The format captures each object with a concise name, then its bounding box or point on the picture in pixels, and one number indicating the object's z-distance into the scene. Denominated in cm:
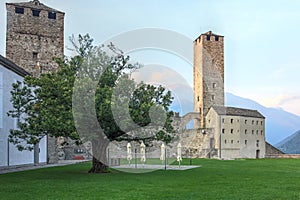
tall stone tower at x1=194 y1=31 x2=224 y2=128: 6744
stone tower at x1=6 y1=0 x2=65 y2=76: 3862
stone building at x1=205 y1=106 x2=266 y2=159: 6178
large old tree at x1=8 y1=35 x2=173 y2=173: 1862
